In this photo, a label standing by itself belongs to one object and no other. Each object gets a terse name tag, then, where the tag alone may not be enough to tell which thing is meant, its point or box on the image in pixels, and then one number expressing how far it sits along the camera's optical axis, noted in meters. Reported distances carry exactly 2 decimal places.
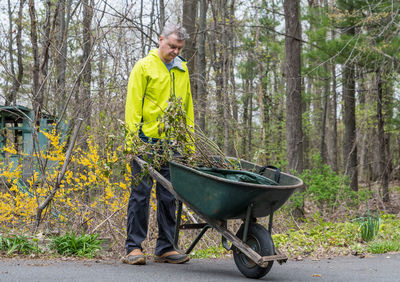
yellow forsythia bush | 5.63
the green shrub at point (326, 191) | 8.56
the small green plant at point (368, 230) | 5.46
